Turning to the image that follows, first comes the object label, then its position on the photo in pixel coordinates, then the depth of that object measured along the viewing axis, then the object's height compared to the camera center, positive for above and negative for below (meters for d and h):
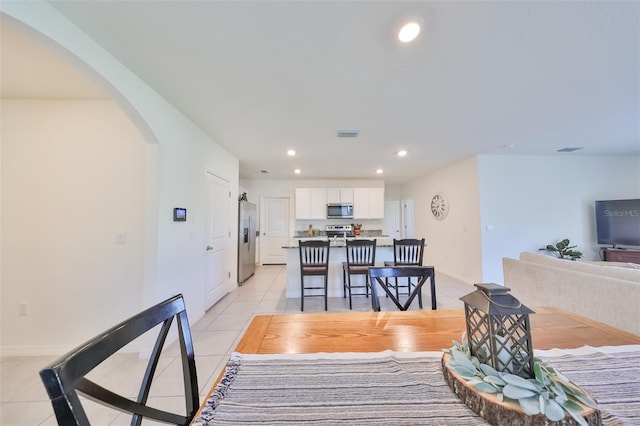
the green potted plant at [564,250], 4.00 -0.54
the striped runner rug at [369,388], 0.57 -0.49
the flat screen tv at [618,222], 3.88 -0.03
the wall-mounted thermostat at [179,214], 2.40 +0.10
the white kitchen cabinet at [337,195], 6.06 +0.74
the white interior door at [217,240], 3.18 -0.26
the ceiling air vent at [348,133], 3.05 +1.25
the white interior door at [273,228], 6.30 -0.15
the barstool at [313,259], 3.14 -0.53
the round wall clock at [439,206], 5.14 +0.37
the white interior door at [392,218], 7.25 +0.13
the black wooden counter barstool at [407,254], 3.32 -0.48
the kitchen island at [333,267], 3.63 -0.73
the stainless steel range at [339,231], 6.22 -0.24
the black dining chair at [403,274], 1.48 -0.35
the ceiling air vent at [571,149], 3.84 +1.25
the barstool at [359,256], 3.18 -0.50
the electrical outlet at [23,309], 2.13 -0.80
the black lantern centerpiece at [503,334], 0.62 -0.32
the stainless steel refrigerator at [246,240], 4.34 -0.34
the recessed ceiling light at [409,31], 1.41 +1.24
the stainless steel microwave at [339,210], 5.95 +0.33
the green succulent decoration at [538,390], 0.50 -0.41
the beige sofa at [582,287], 1.54 -0.56
